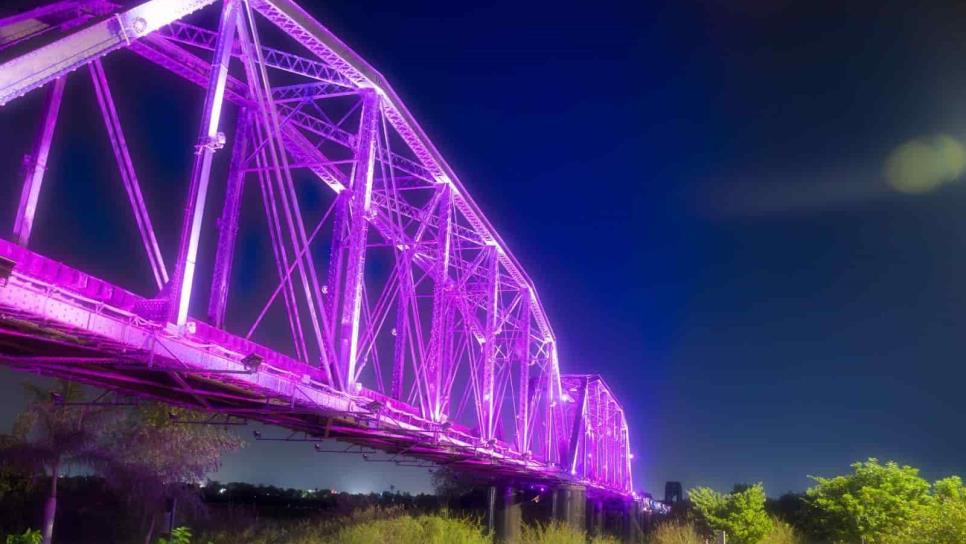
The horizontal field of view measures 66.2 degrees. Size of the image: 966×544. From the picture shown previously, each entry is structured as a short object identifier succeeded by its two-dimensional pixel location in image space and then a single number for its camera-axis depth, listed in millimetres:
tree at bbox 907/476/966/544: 20422
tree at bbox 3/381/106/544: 32094
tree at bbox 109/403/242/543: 34406
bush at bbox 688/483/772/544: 37594
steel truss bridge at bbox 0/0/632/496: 10453
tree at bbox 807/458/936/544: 36219
